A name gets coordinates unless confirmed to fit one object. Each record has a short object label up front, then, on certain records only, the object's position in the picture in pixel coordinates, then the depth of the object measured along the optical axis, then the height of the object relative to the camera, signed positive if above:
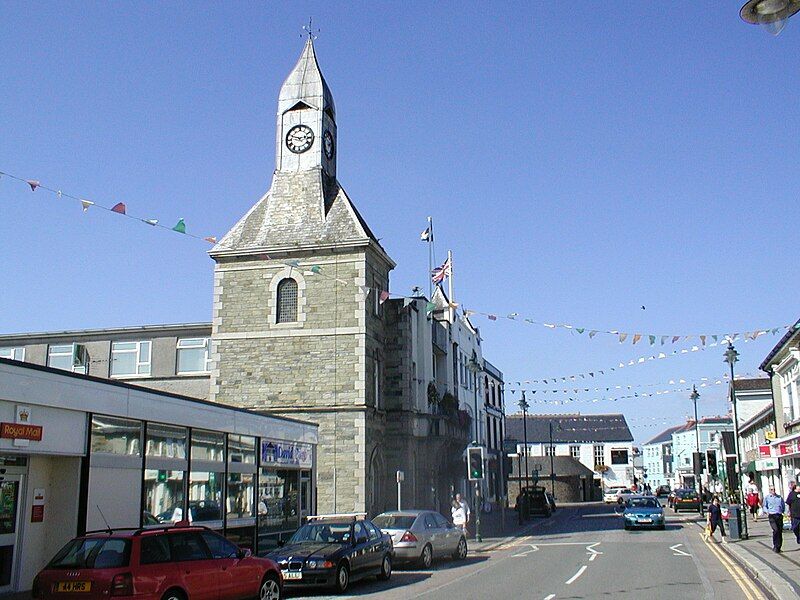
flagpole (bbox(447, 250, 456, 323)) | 49.25 +11.28
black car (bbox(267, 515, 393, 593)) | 16.02 -1.36
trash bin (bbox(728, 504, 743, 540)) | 27.12 -1.27
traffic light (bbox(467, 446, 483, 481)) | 29.47 +0.68
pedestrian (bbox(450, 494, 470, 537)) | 28.91 -1.08
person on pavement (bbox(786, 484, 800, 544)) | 21.56 -0.68
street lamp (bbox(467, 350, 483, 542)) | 30.30 +3.05
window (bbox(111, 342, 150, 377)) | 38.38 +5.65
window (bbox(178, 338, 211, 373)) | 37.72 +5.67
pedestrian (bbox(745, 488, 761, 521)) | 40.59 -1.01
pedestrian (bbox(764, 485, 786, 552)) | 21.28 -0.82
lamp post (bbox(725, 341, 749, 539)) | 36.31 +5.25
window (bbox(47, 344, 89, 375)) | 38.91 +5.84
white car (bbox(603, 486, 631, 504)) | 68.81 -0.98
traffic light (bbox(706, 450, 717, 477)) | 36.84 +0.82
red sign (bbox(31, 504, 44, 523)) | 15.83 -0.50
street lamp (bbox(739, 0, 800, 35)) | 6.58 +3.60
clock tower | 33.16 +6.46
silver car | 20.70 -1.31
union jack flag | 44.84 +11.09
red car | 11.45 -1.15
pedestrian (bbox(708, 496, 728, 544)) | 27.71 -1.13
